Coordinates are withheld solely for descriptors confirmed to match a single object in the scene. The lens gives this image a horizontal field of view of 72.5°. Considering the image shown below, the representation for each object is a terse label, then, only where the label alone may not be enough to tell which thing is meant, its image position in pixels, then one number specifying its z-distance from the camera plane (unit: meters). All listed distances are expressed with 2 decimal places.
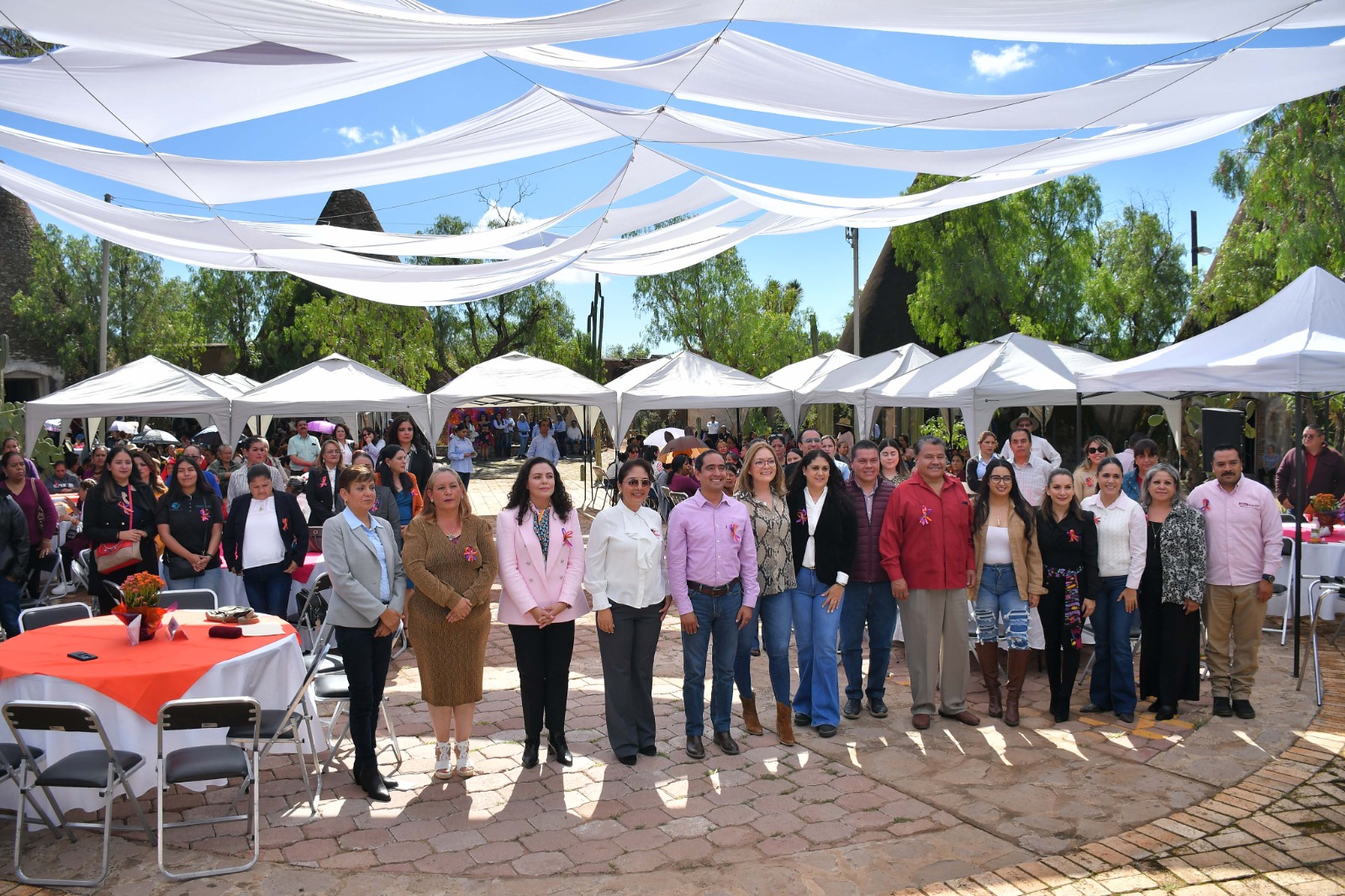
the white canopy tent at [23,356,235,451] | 12.58
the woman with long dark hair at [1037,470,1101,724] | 5.45
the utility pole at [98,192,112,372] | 24.21
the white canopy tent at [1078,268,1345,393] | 6.12
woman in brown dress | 4.57
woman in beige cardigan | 5.43
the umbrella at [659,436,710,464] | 11.33
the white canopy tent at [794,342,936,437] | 14.35
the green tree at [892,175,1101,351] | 22.09
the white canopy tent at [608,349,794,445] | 14.35
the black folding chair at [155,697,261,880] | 3.64
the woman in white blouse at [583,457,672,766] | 4.77
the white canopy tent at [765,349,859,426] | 16.41
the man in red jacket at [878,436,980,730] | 5.41
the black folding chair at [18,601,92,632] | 5.24
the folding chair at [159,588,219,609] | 5.76
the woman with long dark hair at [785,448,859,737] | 5.23
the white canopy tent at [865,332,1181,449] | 11.82
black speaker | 14.49
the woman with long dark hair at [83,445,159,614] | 6.54
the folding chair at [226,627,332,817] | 4.14
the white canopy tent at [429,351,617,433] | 13.84
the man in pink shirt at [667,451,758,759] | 4.88
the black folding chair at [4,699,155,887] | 3.53
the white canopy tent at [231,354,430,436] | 13.12
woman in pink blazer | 4.70
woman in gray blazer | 4.38
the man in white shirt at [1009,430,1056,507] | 7.29
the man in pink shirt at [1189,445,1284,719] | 5.49
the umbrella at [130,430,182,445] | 21.52
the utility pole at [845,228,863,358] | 24.16
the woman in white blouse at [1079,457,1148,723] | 5.46
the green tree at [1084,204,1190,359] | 23.03
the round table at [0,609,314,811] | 3.96
